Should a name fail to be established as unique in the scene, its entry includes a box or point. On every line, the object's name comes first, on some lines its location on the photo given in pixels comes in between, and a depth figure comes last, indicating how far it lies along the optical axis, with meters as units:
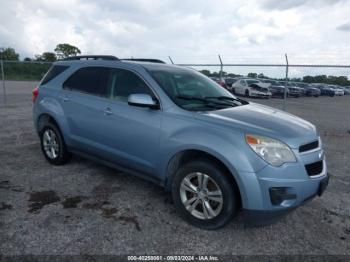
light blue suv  3.00
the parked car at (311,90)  32.32
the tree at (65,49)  76.06
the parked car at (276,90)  26.09
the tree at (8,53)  57.99
